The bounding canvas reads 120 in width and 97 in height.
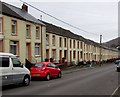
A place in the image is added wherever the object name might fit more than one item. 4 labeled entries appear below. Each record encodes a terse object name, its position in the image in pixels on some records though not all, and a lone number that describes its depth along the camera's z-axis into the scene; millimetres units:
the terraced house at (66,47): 30038
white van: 10674
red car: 15719
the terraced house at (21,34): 20043
